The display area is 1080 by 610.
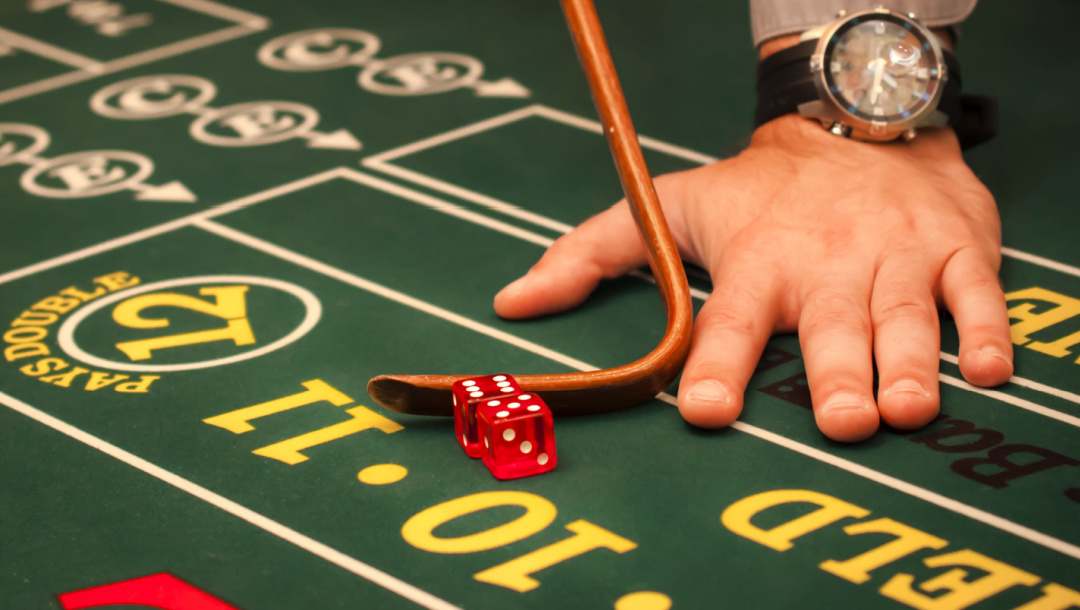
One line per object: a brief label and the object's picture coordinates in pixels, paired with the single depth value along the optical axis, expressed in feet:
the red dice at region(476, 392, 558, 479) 2.68
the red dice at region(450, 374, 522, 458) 2.72
